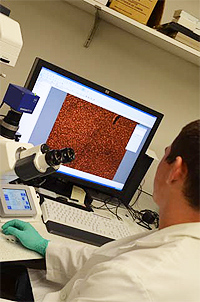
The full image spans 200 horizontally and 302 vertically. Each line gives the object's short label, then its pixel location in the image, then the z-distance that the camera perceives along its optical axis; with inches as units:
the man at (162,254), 33.7
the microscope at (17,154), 34.0
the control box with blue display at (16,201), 48.5
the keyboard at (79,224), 54.1
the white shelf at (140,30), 61.1
